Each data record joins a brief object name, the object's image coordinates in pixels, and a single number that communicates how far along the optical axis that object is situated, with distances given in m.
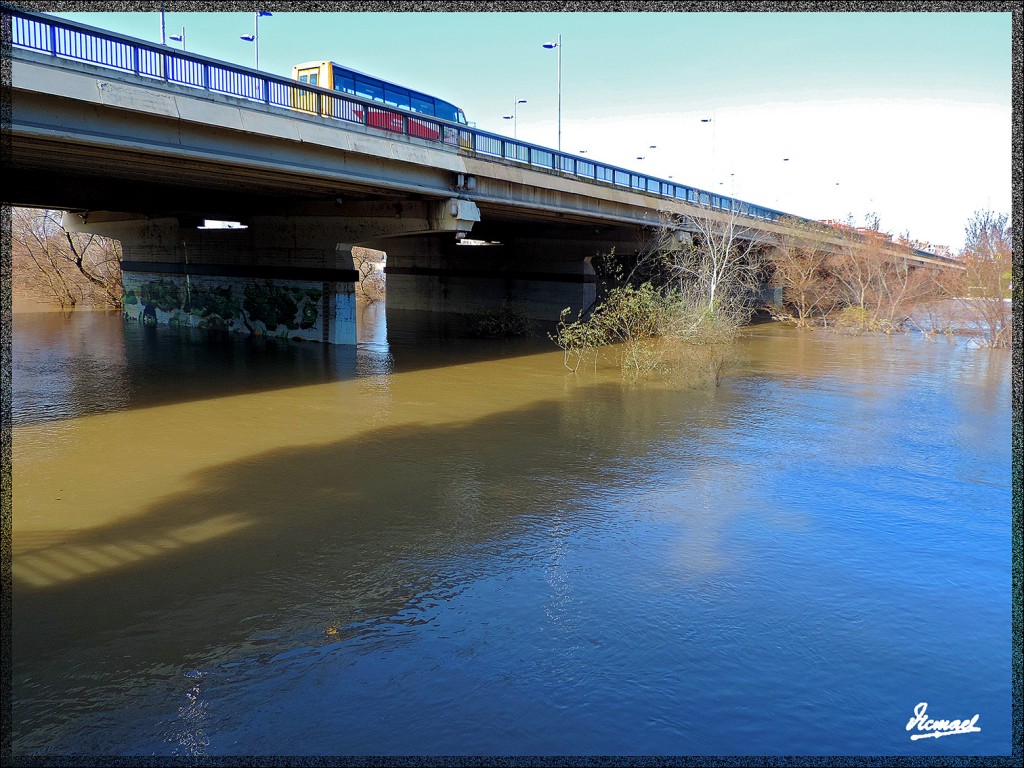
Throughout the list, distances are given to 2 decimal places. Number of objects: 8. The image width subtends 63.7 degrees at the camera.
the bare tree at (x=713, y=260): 24.81
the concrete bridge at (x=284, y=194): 13.55
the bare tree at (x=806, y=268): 38.09
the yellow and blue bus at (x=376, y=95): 19.28
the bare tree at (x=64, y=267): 41.16
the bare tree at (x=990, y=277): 28.42
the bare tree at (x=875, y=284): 37.06
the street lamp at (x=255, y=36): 22.31
